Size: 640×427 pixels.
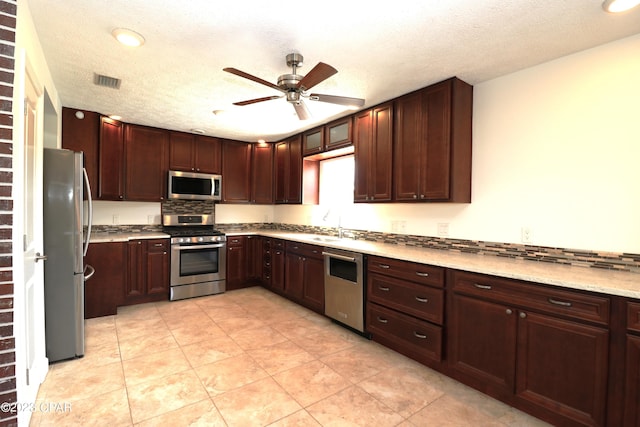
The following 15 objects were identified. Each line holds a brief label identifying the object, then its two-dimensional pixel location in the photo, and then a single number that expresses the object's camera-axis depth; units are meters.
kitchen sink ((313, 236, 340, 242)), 4.00
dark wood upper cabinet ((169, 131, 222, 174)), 4.60
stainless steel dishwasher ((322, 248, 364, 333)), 3.10
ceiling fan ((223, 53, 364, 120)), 1.98
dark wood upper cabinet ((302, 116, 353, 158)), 3.75
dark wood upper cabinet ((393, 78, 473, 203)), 2.72
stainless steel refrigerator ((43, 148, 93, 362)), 2.51
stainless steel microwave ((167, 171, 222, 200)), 4.50
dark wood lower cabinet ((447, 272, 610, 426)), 1.71
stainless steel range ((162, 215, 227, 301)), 4.31
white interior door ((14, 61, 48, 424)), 1.66
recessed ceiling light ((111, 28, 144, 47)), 2.04
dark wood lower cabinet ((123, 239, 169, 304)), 4.04
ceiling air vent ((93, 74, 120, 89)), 2.77
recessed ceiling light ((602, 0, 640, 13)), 1.69
